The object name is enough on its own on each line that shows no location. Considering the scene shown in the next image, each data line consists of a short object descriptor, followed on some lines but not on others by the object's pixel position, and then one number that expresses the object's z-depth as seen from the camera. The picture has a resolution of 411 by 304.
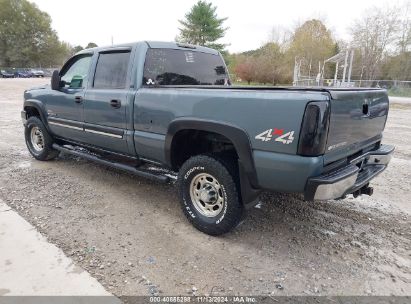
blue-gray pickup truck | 2.64
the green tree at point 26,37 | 67.94
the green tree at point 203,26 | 44.97
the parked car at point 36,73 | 54.92
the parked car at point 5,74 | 50.88
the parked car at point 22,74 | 54.16
